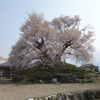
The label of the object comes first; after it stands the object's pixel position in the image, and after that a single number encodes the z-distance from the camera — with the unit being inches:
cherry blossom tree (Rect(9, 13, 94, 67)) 521.7
